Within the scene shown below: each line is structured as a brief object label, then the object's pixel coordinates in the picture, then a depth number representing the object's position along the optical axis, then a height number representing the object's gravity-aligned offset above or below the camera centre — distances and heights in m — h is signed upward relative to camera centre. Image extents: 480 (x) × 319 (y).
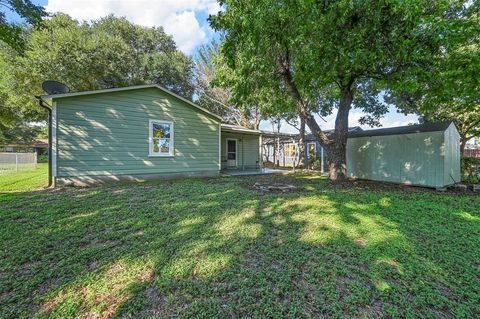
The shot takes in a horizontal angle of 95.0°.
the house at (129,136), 7.37 +0.82
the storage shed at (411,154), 7.55 +0.19
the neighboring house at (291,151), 15.97 +0.70
